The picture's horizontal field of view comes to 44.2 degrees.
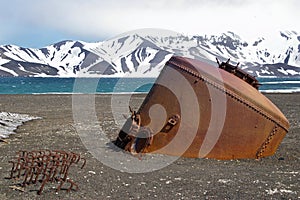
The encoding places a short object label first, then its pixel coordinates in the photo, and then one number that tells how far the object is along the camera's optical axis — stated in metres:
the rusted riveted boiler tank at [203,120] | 8.58
